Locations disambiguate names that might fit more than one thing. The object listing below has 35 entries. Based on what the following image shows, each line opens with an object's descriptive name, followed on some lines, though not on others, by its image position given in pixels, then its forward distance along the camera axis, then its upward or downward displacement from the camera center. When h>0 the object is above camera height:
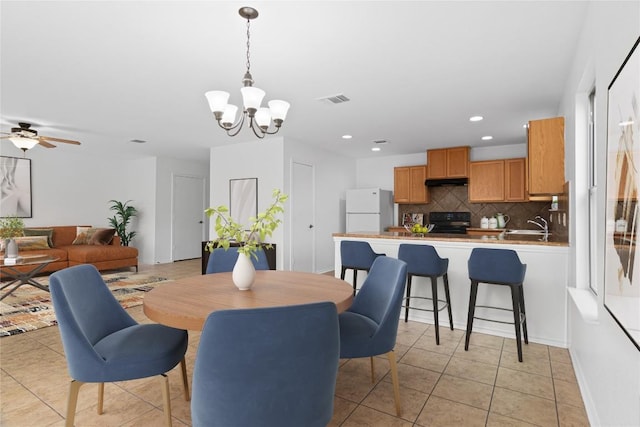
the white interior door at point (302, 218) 5.79 -0.06
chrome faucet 5.91 -0.10
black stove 6.55 -0.13
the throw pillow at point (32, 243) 5.78 -0.49
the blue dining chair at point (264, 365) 1.04 -0.48
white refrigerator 6.79 +0.12
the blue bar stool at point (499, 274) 2.78 -0.49
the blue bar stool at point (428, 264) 3.13 -0.46
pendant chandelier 2.31 +0.80
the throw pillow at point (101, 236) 6.65 -0.42
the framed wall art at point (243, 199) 5.98 +0.28
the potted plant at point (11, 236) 4.57 -0.31
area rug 3.52 -1.12
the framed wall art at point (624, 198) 1.09 +0.07
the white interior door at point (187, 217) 7.96 -0.06
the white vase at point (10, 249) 4.56 -0.47
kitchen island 3.05 -0.69
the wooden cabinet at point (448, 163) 6.25 +0.99
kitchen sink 5.67 -0.27
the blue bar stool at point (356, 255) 3.51 -0.42
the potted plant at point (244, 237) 1.91 -0.13
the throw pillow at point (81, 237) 6.70 -0.45
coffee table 4.59 -0.84
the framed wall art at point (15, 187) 6.25 +0.51
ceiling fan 4.54 +1.04
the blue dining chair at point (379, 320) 1.85 -0.63
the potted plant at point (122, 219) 7.54 -0.10
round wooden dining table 1.48 -0.42
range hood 6.42 +0.65
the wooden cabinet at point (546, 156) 2.99 +0.53
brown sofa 5.92 -0.69
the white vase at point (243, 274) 1.90 -0.33
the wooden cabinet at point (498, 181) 5.82 +0.60
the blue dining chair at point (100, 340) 1.51 -0.64
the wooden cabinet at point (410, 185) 6.75 +0.61
